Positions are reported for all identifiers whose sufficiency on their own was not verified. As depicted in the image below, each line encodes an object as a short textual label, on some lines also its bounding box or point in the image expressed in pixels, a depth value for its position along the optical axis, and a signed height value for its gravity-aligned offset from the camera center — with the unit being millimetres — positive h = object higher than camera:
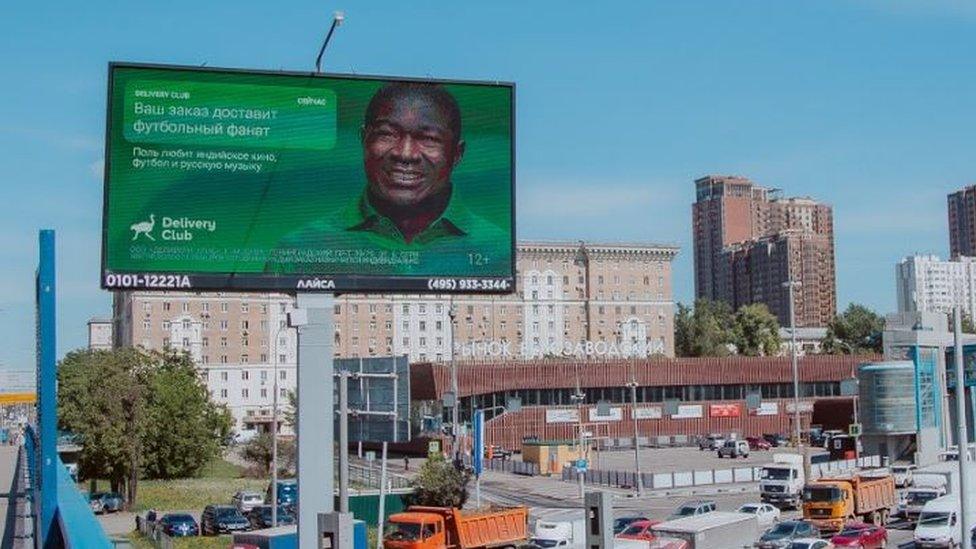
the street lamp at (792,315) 67331 +3296
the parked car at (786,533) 41656 -5469
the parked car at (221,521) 56688 -6302
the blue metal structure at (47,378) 28500 +223
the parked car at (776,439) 111625 -5946
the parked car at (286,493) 64188 -5781
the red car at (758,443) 107750 -6046
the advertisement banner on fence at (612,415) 107688 -3345
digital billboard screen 22750 +3829
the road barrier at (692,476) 73062 -6123
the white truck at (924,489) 53094 -5118
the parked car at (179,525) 56031 -6382
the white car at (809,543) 38875 -5369
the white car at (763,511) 51628 -5756
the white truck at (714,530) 39062 -4999
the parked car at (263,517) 56938 -6162
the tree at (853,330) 185875 +6577
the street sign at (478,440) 58306 -2997
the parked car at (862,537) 41750 -5599
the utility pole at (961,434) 29828 -1580
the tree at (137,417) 78750 -2125
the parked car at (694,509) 50875 -5544
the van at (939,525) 41938 -5307
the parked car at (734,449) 96375 -5816
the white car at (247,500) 63662 -6090
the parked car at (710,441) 107188 -5843
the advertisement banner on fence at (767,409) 115125 -3292
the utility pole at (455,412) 57416 -1785
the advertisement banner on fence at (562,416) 105938 -3280
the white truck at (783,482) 60719 -5361
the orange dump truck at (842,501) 49219 -5181
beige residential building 142625 +7507
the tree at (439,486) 59656 -5150
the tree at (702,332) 179375 +6402
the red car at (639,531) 40603 -5241
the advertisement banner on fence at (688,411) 111812 -3213
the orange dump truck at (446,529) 41562 -5081
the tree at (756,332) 180000 +6144
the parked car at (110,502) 70500 -6616
